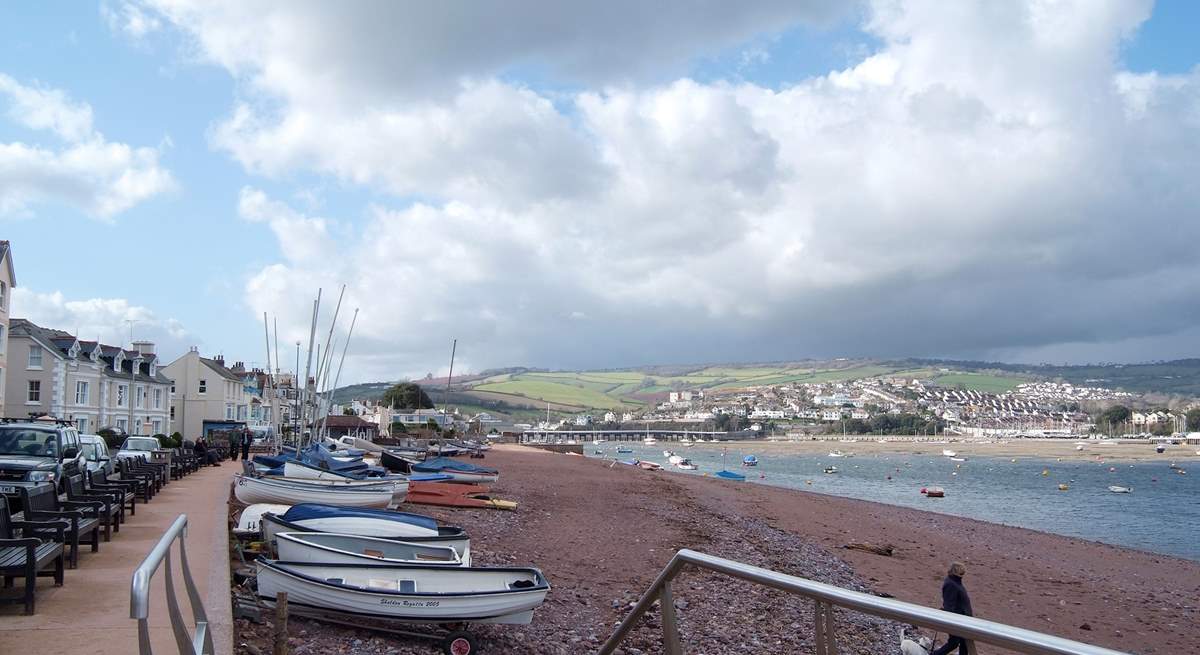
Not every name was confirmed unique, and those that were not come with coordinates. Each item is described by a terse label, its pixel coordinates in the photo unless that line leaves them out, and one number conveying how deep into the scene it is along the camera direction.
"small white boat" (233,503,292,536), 15.49
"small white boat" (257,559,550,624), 10.83
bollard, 8.12
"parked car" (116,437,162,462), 33.29
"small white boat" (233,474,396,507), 19.75
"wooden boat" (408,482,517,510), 24.91
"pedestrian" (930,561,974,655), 11.72
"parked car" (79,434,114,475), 23.70
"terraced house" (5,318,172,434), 46.38
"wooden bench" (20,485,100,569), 10.93
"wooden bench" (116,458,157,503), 19.84
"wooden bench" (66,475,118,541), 13.43
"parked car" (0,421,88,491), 17.03
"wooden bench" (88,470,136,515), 15.45
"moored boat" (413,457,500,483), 32.66
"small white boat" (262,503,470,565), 13.94
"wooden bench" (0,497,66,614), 8.38
